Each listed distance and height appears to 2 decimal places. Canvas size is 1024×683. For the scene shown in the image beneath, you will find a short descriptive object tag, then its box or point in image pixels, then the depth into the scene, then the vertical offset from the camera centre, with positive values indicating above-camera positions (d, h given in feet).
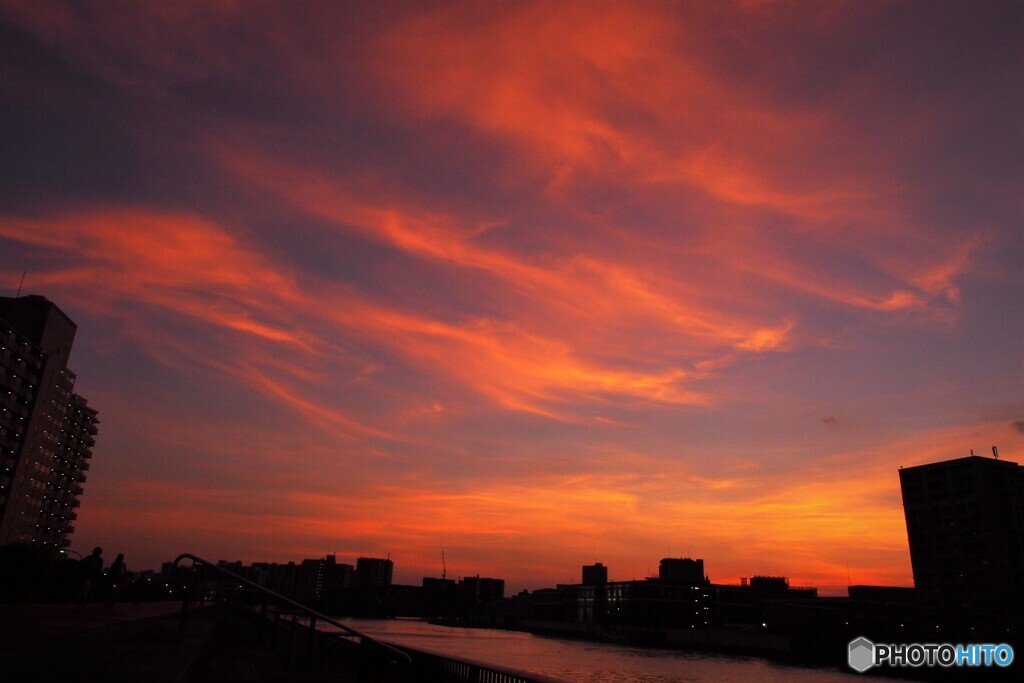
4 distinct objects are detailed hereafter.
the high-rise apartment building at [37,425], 348.18 +67.12
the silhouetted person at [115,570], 98.89 -2.87
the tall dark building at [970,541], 447.42 +38.44
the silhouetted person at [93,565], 91.56 -2.20
